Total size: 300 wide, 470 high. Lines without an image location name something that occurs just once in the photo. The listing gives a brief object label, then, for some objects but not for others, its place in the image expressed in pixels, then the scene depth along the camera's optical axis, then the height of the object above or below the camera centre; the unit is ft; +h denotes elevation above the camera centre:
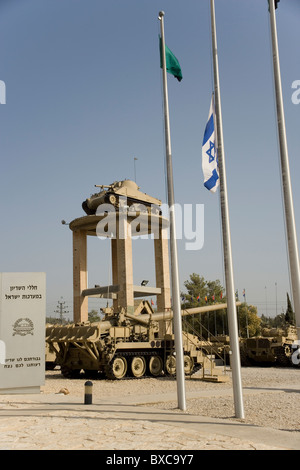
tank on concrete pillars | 108.78 +31.06
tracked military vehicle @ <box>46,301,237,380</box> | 67.00 -0.97
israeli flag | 35.96 +12.58
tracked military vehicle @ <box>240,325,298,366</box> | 95.40 -2.05
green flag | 41.45 +22.00
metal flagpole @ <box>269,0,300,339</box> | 29.22 +8.93
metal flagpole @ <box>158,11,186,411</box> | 36.19 +3.20
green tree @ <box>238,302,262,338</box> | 190.60 +5.35
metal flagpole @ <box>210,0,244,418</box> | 32.17 +4.84
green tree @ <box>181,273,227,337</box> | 196.41 +18.59
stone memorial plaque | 42.16 +1.10
